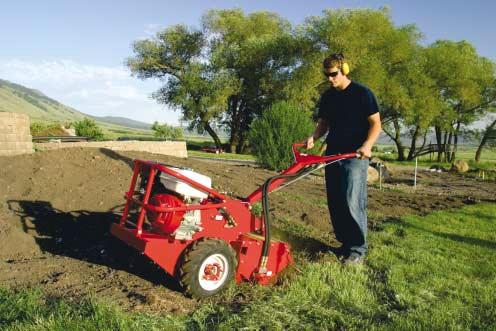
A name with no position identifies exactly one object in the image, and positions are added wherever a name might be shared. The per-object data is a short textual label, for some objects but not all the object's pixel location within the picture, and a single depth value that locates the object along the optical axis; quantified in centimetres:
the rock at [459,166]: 2297
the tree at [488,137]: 3366
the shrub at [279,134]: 1445
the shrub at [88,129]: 2442
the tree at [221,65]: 3139
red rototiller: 350
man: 455
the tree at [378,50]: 2844
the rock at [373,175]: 1614
